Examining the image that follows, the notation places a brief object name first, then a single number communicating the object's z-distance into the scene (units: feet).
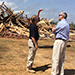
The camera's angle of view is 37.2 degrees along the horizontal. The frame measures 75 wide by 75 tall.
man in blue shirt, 11.48
